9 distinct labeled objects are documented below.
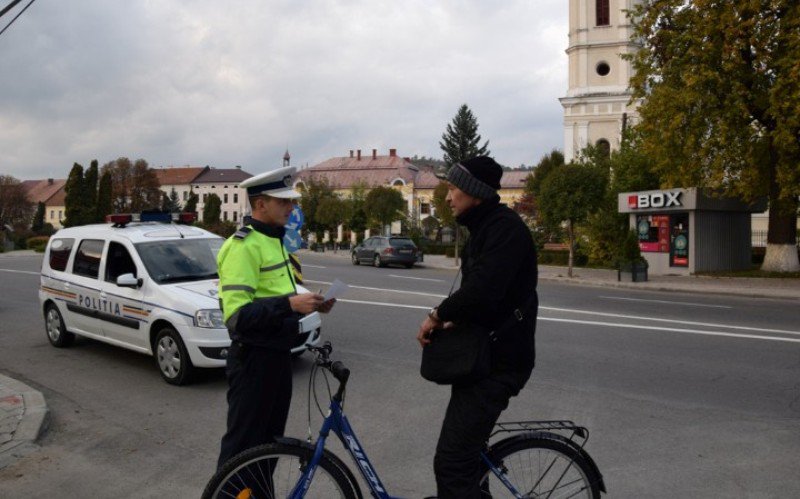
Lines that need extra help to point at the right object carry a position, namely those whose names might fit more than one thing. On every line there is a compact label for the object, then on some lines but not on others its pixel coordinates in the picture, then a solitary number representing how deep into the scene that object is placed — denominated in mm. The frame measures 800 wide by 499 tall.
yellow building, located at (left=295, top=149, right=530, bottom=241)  95250
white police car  7281
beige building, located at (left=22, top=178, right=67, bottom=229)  125875
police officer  3172
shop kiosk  25641
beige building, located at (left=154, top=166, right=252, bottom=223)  121062
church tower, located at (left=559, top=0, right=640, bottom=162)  54156
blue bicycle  3068
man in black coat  2926
